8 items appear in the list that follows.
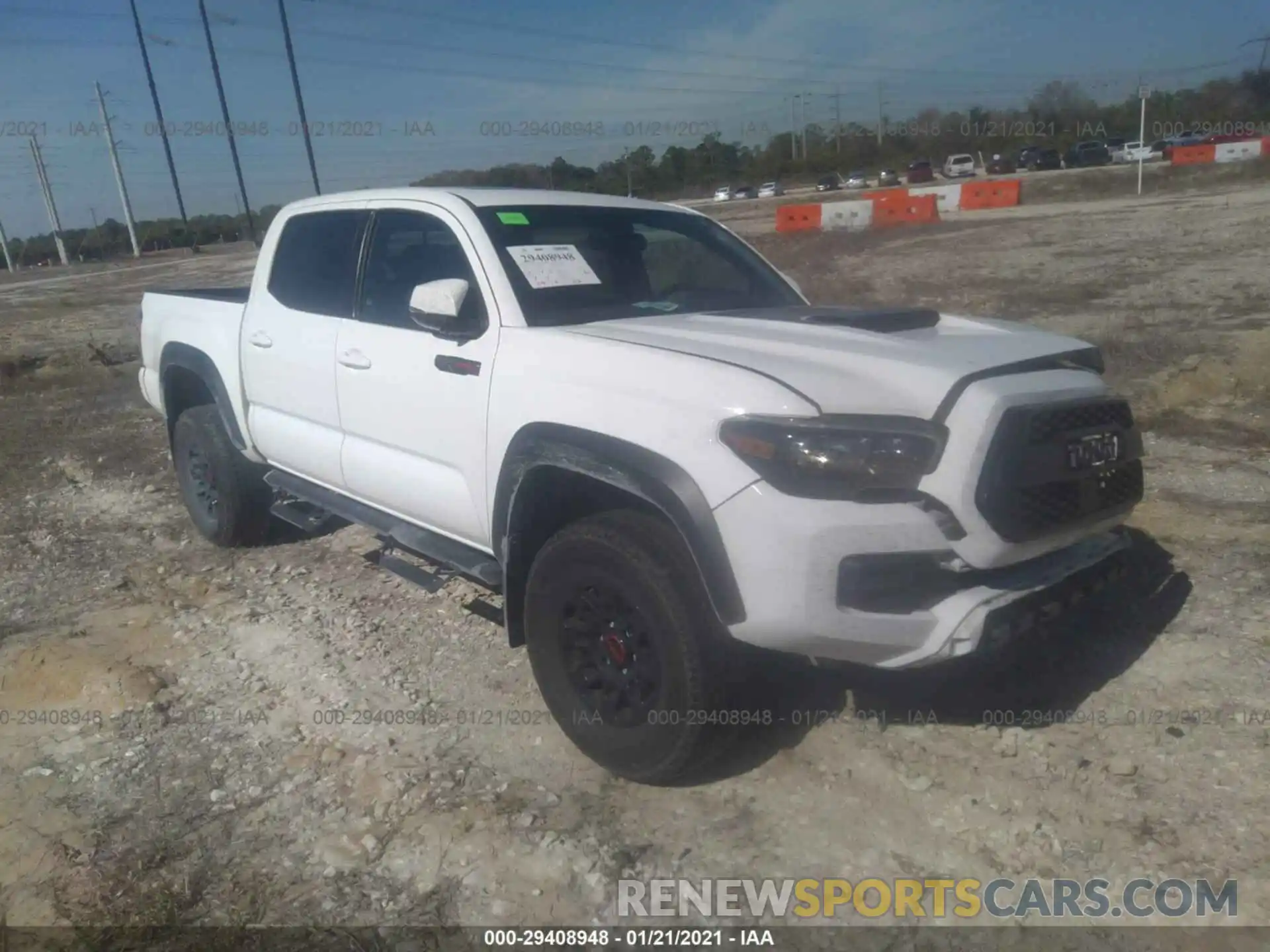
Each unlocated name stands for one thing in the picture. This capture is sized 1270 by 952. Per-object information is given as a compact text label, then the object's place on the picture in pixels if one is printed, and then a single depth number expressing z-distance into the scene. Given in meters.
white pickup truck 2.58
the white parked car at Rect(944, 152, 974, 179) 48.25
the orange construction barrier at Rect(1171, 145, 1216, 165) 36.62
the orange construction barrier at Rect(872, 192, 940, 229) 25.67
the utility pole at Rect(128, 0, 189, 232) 35.47
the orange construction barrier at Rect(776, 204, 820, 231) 27.00
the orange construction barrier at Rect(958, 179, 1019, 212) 29.72
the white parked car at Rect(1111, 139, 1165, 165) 42.44
